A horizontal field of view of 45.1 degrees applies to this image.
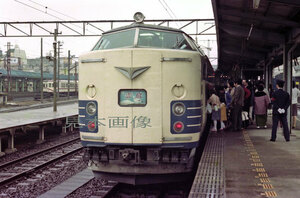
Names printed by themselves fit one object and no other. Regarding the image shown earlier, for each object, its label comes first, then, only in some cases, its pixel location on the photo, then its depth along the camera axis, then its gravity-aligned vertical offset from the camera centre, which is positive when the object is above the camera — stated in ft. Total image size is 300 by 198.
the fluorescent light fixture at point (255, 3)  21.56 +5.65
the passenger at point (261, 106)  38.29 -1.08
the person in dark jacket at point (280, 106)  30.12 -0.84
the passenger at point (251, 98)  44.60 -0.26
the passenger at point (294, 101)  41.01 -0.63
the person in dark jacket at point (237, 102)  36.73 -0.62
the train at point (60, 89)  180.96 +3.90
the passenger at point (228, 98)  40.94 -0.24
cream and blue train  19.40 -0.87
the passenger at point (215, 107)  36.32 -1.13
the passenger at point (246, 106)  40.45 -1.14
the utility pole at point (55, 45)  71.82 +10.24
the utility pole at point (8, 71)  136.80 +9.81
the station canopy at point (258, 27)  31.09 +7.40
